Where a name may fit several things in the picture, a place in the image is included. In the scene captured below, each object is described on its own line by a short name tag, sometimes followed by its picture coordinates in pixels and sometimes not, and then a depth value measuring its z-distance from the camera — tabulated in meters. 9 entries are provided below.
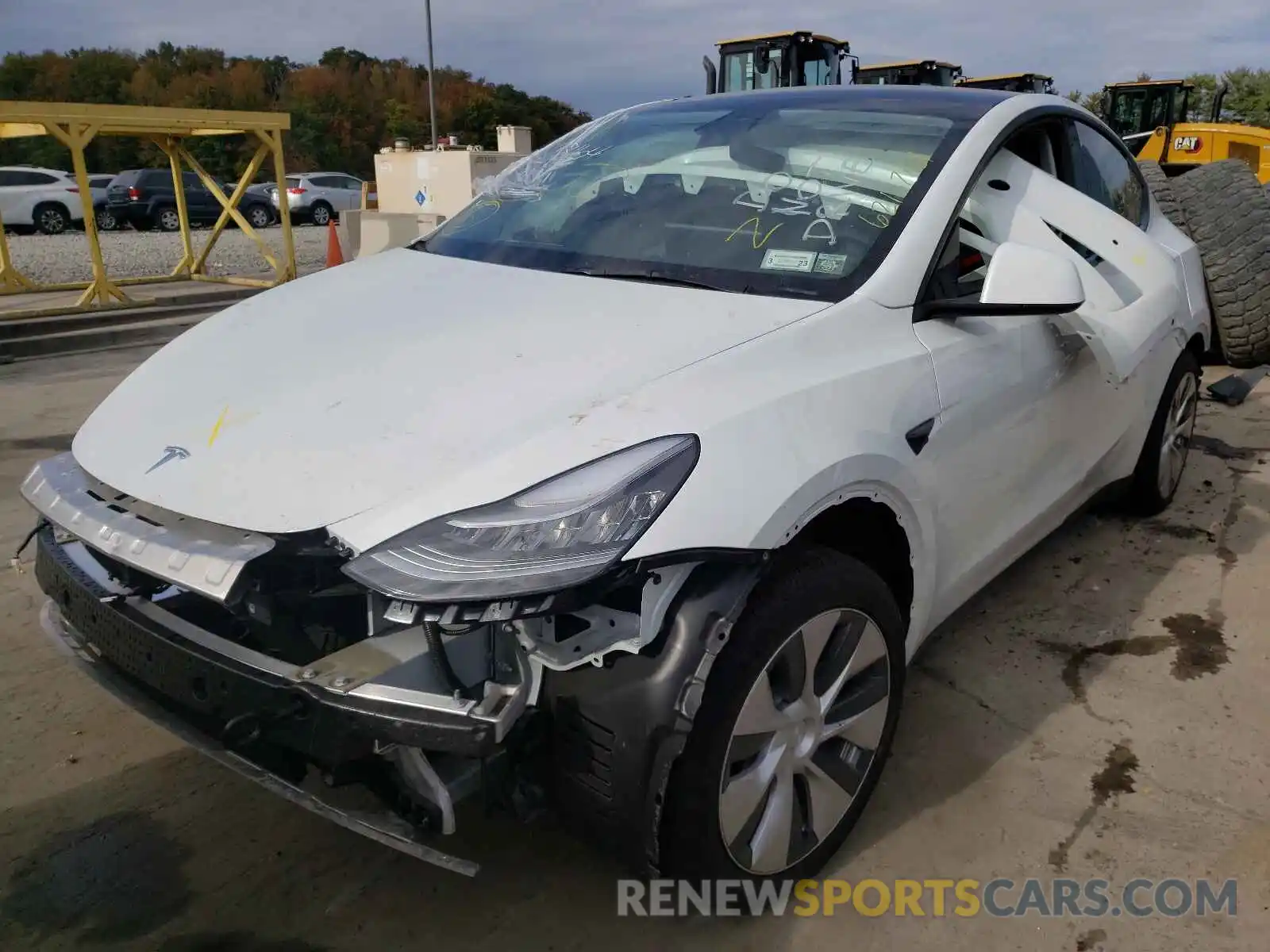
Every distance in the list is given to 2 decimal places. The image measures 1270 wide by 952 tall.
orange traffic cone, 10.46
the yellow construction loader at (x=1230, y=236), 5.68
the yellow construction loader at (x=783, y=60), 10.95
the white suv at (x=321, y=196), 25.42
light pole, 23.50
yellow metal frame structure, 9.02
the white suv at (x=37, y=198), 20.28
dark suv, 22.33
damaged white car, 1.59
